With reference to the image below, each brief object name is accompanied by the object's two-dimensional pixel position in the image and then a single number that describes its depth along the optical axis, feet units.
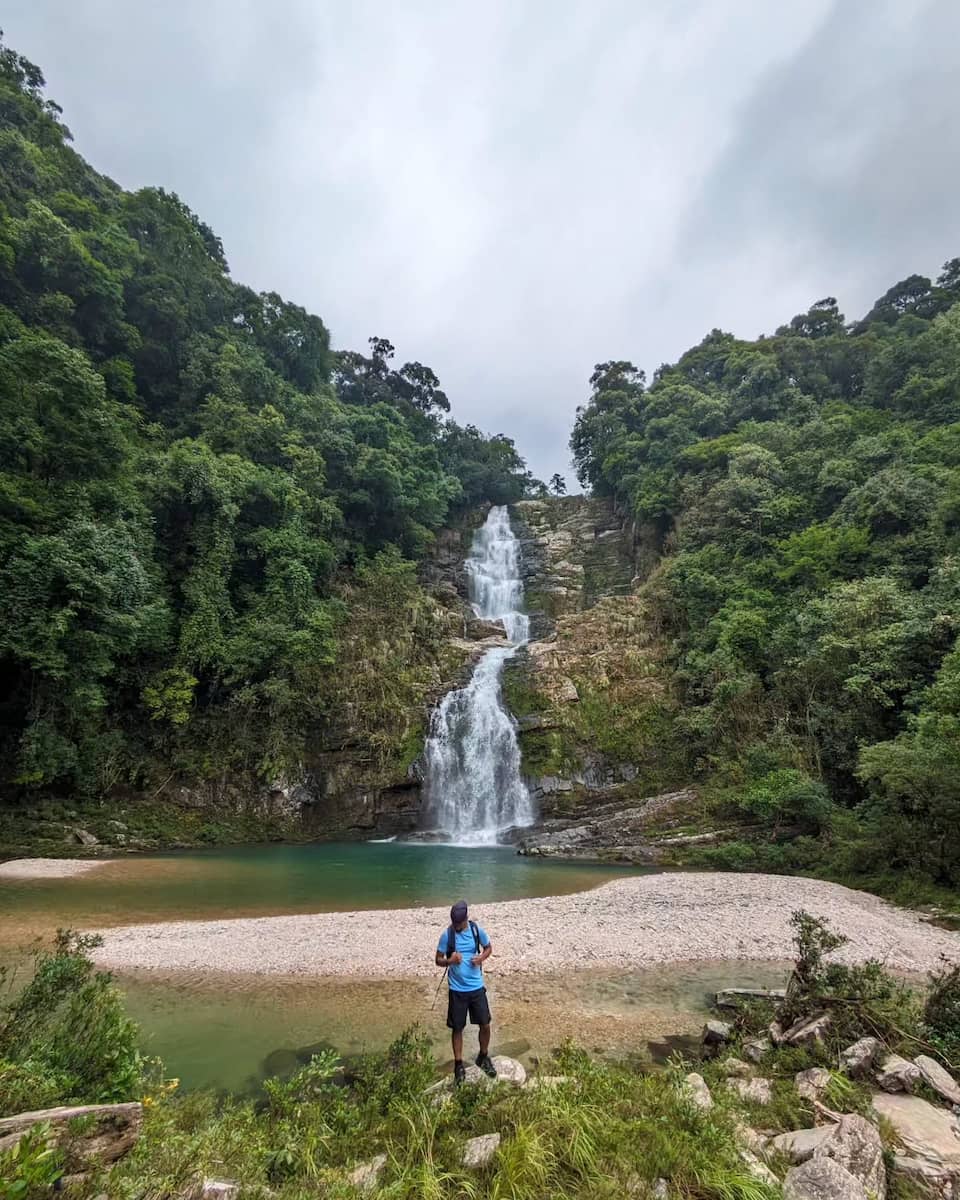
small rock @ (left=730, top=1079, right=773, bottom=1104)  13.02
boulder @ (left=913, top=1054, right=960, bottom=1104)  12.55
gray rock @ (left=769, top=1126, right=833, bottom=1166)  10.35
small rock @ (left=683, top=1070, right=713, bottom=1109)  12.50
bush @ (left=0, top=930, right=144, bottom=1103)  11.58
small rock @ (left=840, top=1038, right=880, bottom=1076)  13.56
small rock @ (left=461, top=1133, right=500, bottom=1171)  10.14
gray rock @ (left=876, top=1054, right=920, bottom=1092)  12.88
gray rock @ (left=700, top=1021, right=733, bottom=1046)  17.31
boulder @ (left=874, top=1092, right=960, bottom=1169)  10.49
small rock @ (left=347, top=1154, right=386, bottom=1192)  9.80
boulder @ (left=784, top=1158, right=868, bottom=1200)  9.11
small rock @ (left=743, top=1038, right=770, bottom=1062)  15.62
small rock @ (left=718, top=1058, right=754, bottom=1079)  14.76
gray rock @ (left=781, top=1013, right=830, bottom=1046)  15.33
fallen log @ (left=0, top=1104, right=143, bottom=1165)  7.91
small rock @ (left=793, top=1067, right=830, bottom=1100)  12.71
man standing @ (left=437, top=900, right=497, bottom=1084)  15.25
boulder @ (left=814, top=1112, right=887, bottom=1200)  9.58
